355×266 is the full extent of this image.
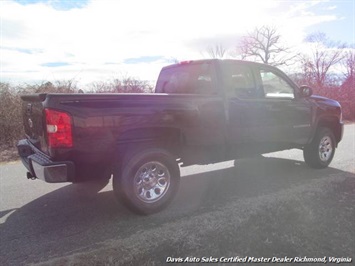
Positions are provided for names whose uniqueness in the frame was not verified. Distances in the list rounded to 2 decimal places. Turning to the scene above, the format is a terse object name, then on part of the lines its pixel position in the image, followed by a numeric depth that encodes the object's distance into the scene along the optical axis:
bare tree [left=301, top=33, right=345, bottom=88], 29.30
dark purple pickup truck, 3.60
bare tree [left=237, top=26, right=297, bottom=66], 44.14
